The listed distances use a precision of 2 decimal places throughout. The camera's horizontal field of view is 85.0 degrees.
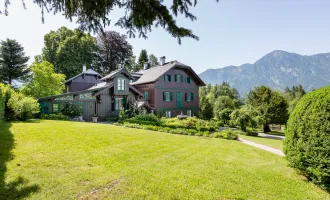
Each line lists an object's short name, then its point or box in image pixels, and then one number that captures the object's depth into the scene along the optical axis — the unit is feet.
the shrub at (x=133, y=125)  46.52
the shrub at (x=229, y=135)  42.50
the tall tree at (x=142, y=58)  154.51
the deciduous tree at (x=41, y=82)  86.55
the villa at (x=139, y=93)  66.54
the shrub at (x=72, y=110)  62.90
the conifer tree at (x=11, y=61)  98.84
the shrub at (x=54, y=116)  57.77
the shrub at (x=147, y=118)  53.65
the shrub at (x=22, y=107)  44.21
